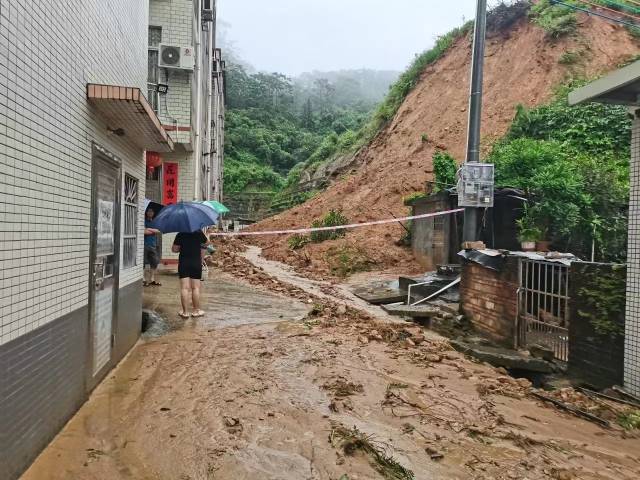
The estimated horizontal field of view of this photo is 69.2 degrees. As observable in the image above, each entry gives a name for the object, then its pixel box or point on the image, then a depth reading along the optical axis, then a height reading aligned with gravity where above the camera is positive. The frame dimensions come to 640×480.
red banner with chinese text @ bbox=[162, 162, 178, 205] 13.29 +1.38
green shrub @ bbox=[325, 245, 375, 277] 15.04 -0.86
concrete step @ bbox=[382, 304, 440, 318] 8.77 -1.42
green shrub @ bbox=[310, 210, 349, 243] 18.42 +0.39
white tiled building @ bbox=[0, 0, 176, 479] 2.68 +0.17
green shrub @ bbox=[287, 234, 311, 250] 18.97 -0.33
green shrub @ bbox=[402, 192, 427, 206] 14.98 +1.25
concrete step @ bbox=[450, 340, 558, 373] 6.11 -1.61
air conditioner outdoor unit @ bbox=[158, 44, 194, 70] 12.21 +4.57
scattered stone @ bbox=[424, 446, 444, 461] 3.41 -1.61
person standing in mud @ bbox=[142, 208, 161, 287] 9.56 -0.45
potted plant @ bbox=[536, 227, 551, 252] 9.71 -0.06
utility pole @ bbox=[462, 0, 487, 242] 9.70 +2.87
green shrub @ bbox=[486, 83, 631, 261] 9.94 +1.17
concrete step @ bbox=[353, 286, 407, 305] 10.76 -1.42
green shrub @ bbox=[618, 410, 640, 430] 4.32 -1.67
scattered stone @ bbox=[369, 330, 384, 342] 6.99 -1.52
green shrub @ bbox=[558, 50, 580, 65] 20.97 +8.33
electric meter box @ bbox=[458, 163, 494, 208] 9.76 +1.15
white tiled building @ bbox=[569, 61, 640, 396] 4.93 +0.13
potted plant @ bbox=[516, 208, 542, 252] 9.72 +0.14
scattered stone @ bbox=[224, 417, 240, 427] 3.82 -1.58
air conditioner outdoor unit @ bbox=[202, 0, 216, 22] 16.32 +7.85
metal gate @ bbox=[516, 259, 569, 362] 6.18 -0.92
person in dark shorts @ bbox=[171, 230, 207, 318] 7.49 -0.53
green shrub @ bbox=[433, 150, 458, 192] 13.95 +2.04
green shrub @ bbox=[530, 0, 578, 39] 21.81 +10.49
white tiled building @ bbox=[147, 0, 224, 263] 12.39 +3.83
